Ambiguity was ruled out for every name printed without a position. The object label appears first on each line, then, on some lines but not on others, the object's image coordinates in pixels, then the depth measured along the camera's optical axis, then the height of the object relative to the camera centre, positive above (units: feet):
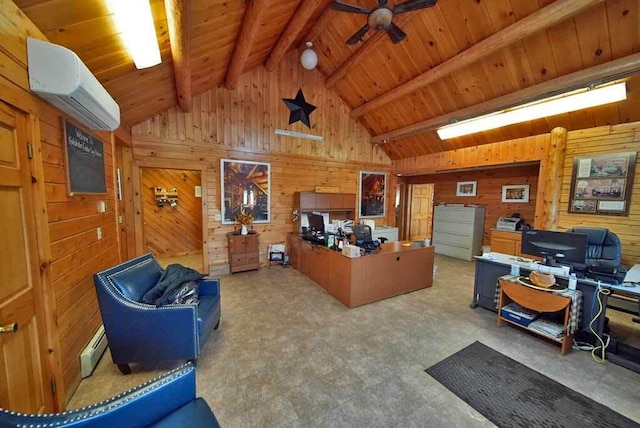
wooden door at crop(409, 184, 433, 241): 26.61 -1.70
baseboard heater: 6.33 -4.61
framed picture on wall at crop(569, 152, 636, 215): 11.10 +0.76
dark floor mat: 5.21 -4.99
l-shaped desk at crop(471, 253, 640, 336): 7.47 -3.30
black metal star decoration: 16.89 +6.43
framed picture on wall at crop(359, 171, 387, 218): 20.61 +0.25
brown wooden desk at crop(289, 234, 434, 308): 10.31 -3.74
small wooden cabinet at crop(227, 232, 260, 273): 14.72 -3.70
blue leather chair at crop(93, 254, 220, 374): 6.03 -3.55
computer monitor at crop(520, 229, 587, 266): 7.86 -1.71
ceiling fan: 7.90 +6.55
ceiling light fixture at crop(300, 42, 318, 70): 13.42 +8.00
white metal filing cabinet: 18.69 -2.87
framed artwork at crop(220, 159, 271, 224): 15.07 +0.32
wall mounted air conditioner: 4.48 +2.34
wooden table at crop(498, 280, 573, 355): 7.30 -3.44
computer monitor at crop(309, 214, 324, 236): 13.85 -1.80
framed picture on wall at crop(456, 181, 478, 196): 20.27 +0.81
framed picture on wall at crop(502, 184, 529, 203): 17.28 +0.35
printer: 16.37 -1.86
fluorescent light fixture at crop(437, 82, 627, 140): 9.61 +4.34
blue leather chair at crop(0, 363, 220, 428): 2.78 -3.04
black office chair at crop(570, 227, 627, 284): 9.27 -2.05
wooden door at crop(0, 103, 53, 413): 3.90 -1.73
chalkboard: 6.09 +0.93
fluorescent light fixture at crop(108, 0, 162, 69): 4.85 +3.87
